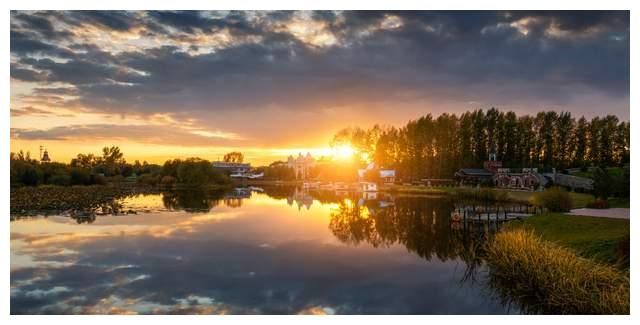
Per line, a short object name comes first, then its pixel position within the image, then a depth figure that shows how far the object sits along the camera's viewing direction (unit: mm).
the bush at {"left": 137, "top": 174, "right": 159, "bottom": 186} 73119
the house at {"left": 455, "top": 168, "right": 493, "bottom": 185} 57503
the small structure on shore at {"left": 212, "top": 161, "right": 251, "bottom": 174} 124038
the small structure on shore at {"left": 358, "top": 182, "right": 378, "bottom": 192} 60456
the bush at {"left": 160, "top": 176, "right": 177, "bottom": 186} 72438
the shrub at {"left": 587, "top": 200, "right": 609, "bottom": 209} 26469
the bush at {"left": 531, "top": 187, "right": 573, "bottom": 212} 27156
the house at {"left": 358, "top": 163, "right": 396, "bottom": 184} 70438
